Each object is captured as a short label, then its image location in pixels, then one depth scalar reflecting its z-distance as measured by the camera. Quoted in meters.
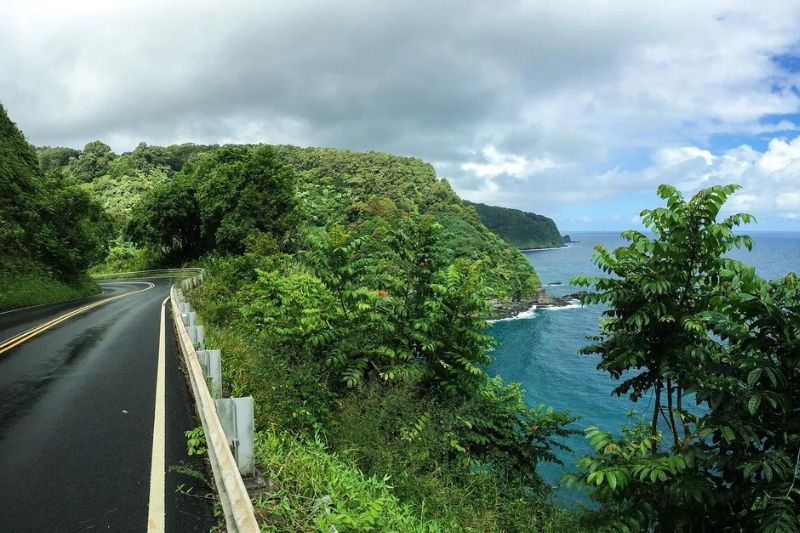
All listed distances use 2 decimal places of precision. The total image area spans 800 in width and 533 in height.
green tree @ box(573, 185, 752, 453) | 6.04
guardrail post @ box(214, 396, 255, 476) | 5.08
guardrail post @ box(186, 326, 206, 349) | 9.48
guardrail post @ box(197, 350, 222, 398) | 6.80
